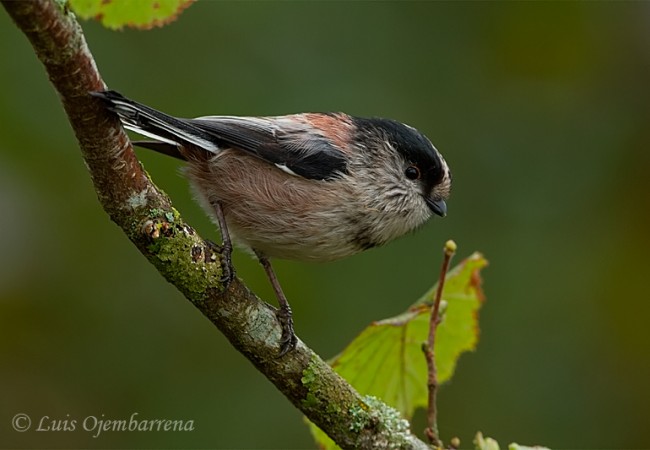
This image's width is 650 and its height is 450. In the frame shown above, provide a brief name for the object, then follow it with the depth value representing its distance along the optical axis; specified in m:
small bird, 6.71
